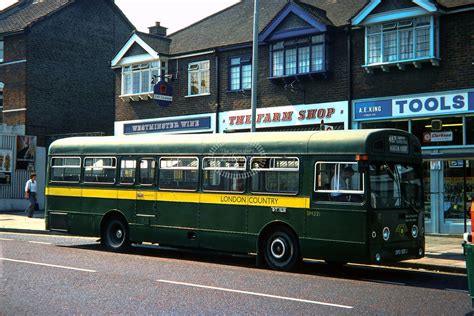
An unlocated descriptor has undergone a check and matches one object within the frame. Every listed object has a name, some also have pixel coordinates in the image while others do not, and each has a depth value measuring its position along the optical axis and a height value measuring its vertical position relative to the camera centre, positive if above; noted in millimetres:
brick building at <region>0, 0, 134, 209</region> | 30594 +6194
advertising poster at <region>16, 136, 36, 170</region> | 30347 +1714
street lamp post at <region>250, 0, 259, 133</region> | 17344 +3518
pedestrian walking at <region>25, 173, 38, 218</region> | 25469 -314
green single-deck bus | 11227 -123
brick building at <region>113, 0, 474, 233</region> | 18844 +4072
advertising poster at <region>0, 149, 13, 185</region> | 29438 +931
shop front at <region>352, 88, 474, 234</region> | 18500 +1357
